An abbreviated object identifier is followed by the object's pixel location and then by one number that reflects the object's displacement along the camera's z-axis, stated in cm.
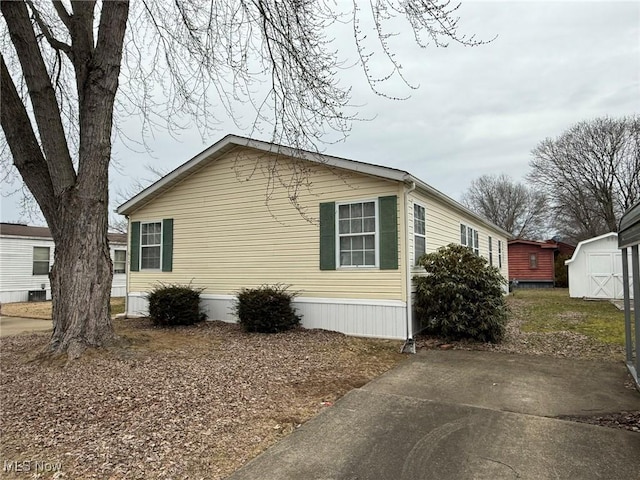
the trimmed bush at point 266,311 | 833
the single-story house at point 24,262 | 1667
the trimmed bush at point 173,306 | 949
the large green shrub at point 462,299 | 754
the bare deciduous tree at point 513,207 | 3775
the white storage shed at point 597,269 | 1529
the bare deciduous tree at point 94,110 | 577
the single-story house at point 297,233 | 788
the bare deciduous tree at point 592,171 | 2634
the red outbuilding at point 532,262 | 2569
